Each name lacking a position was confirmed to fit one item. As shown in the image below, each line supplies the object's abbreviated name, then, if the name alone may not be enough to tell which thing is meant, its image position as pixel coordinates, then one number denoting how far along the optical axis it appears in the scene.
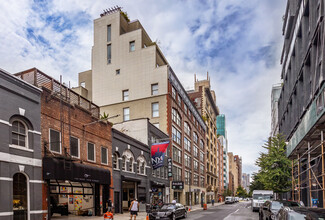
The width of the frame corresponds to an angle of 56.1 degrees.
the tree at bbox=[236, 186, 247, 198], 160.52
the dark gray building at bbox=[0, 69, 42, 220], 15.12
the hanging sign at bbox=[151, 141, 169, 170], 35.41
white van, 34.17
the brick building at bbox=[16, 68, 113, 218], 18.69
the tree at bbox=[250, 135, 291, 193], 30.62
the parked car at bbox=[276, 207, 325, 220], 8.50
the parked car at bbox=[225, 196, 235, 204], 69.06
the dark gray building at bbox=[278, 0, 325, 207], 12.18
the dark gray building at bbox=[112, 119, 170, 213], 28.03
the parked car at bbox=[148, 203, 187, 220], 21.51
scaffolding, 12.20
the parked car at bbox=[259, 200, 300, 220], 16.03
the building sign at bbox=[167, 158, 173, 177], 42.47
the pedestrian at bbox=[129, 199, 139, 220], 20.97
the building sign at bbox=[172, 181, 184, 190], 43.57
